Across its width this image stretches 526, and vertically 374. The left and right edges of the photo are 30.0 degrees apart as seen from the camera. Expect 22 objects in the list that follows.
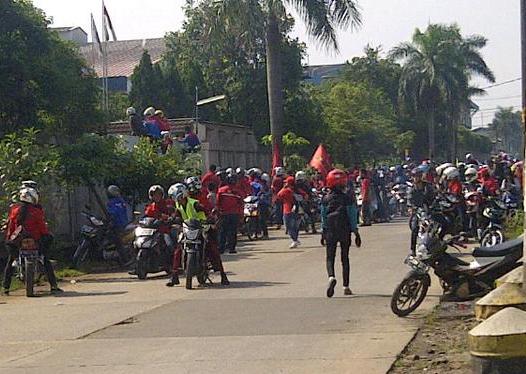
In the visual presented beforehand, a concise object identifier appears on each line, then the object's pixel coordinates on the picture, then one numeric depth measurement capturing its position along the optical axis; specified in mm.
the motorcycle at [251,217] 25281
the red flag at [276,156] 32344
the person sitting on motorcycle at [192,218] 15781
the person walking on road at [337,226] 13750
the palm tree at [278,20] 32594
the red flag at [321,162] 33000
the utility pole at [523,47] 12669
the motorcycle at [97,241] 18938
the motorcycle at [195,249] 15477
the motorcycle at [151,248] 17328
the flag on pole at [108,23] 45106
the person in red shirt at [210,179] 22456
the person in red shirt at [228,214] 21219
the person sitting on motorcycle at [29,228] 15445
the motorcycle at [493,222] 18328
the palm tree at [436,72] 66938
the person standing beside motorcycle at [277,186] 26438
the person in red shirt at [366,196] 28953
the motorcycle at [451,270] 12183
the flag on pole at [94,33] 44062
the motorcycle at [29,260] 15328
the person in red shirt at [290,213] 22203
